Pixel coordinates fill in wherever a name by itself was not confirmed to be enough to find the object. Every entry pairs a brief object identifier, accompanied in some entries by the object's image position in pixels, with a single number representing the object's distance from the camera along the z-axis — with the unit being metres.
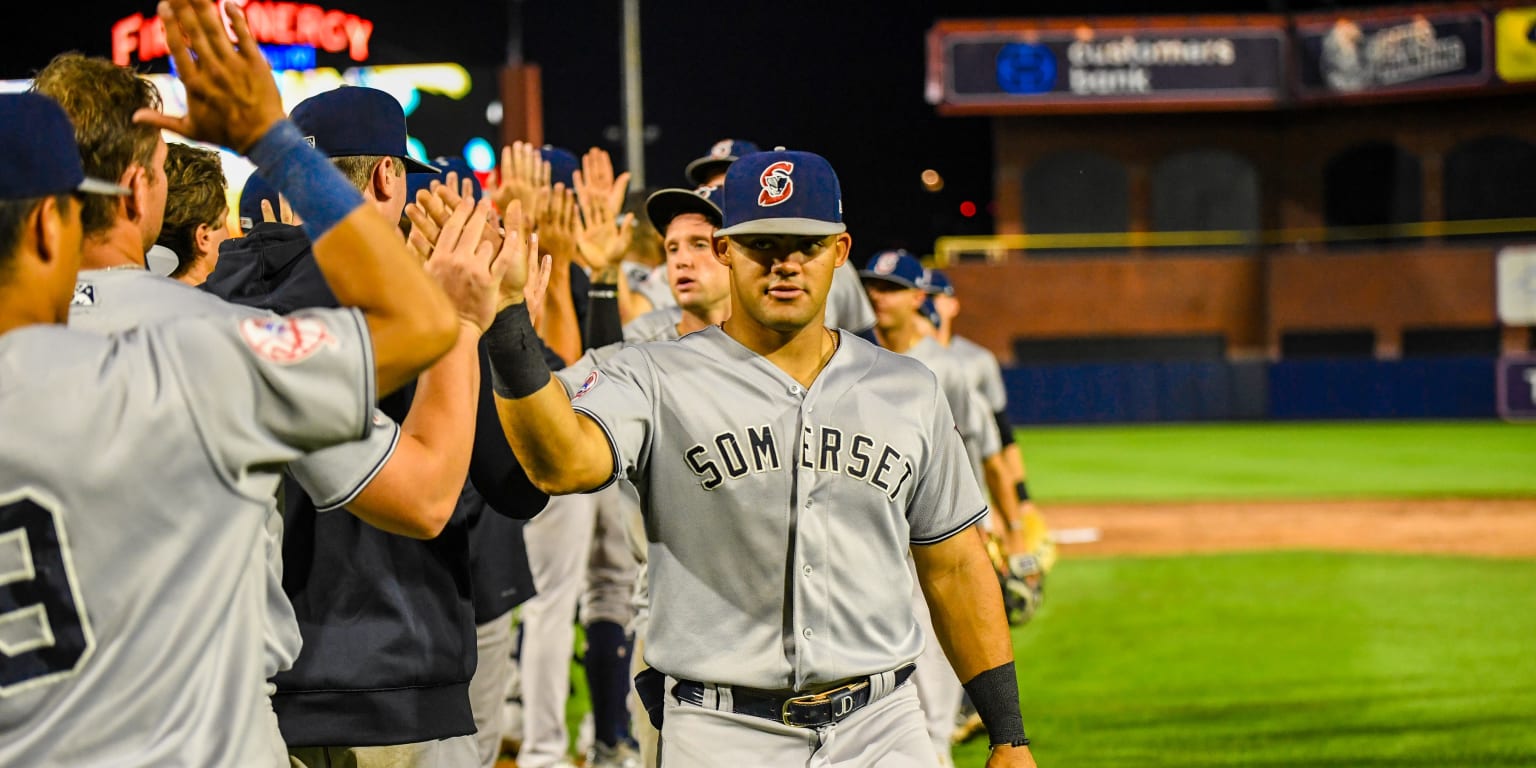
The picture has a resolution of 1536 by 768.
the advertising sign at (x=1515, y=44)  30.73
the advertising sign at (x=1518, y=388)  28.14
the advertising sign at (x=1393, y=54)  31.53
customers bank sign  32.88
